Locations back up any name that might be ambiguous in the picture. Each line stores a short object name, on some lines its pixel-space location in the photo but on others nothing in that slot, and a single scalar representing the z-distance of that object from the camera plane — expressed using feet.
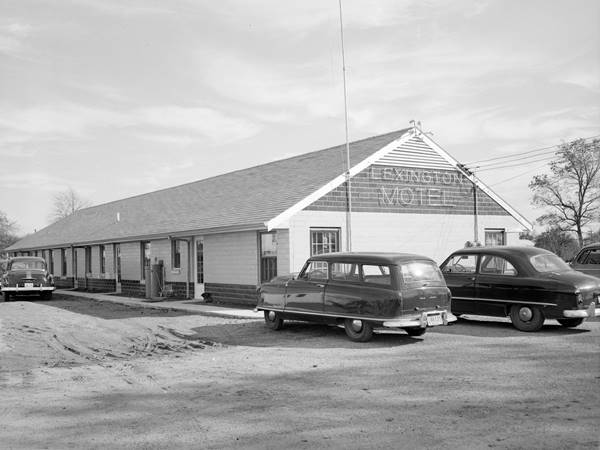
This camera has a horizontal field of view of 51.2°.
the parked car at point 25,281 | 88.07
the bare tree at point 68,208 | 303.89
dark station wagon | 37.01
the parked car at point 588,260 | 52.60
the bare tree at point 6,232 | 257.96
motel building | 61.93
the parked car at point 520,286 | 39.65
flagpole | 63.41
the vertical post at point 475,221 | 75.25
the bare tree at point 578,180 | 145.69
